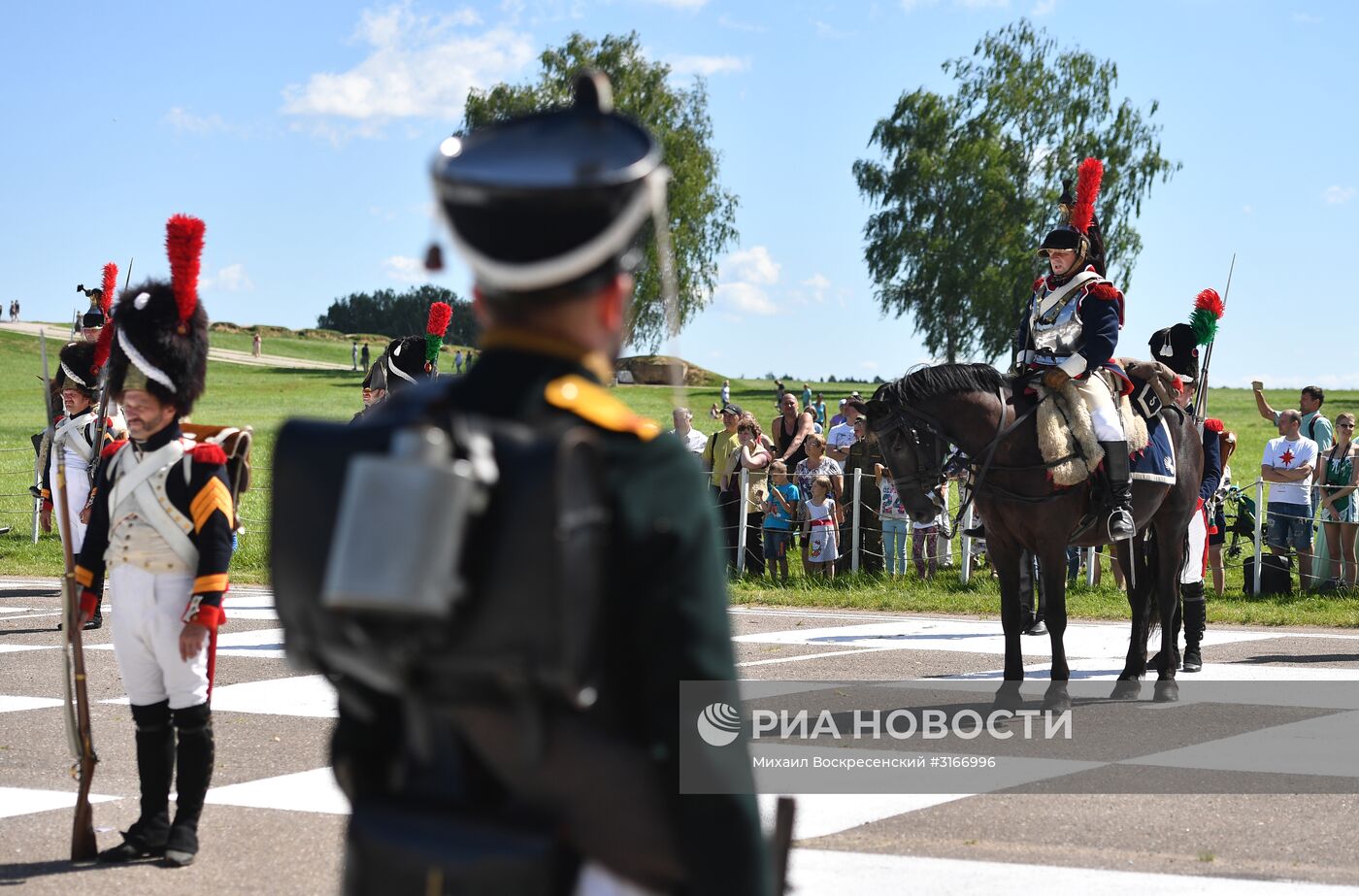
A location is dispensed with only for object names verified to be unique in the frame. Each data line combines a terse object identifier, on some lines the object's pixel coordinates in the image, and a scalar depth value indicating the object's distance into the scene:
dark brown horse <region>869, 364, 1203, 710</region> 10.30
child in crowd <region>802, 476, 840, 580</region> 17.69
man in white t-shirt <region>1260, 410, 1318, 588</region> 17.17
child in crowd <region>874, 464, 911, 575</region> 17.86
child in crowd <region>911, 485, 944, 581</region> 18.03
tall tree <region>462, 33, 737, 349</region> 60.44
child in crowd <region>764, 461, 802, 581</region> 18.09
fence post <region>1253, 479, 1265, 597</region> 16.69
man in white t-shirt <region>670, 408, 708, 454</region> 16.83
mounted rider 10.42
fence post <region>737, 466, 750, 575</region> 18.25
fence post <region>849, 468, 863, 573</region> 17.88
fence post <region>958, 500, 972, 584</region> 17.56
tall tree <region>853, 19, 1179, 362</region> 56.75
